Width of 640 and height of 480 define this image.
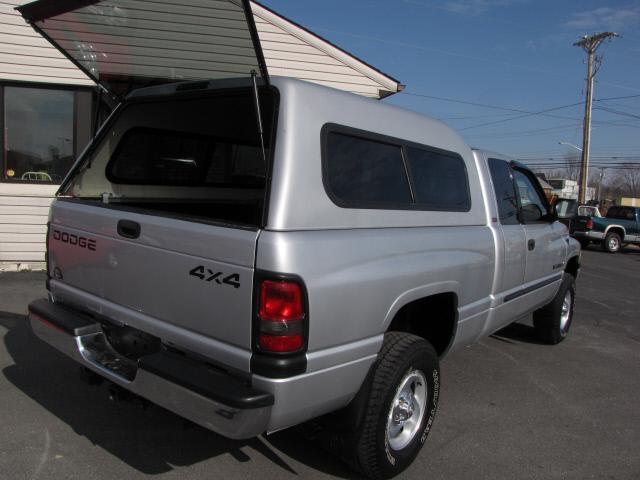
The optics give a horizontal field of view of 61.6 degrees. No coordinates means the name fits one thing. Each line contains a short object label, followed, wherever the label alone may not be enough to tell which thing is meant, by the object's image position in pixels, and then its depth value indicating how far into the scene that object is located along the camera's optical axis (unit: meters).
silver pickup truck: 2.28
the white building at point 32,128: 7.78
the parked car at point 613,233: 19.83
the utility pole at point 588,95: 29.53
